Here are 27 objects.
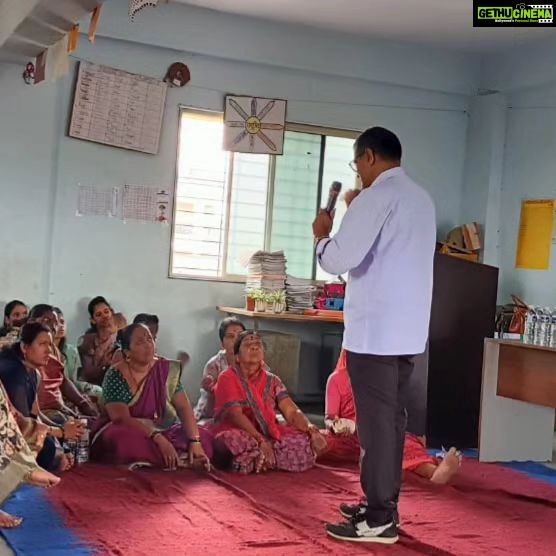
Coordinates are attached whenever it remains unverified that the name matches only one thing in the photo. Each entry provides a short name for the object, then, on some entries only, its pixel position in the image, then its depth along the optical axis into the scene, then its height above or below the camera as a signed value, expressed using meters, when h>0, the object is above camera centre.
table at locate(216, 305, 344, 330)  6.20 -0.37
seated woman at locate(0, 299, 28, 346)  5.49 -0.48
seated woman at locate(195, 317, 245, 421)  4.87 -0.63
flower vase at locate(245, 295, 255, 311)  6.31 -0.30
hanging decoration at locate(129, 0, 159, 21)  3.84 +1.12
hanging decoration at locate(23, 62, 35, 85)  5.85 +1.17
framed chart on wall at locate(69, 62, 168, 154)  6.11 +1.03
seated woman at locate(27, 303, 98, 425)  4.40 -0.78
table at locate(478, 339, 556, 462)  4.53 -0.65
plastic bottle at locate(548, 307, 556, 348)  4.58 -0.23
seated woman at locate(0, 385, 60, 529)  2.86 -0.74
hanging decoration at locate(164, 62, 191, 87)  6.37 +1.34
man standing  2.85 -0.10
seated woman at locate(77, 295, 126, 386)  5.54 -0.60
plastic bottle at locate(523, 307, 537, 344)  4.70 -0.23
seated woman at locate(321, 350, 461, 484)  4.01 -0.84
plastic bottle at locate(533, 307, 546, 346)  4.63 -0.24
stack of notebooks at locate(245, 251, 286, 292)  6.38 -0.06
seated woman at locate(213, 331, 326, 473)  4.07 -0.79
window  6.58 +0.52
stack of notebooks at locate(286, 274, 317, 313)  6.46 -0.23
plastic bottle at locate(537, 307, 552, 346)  4.61 -0.22
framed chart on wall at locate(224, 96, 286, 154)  6.58 +1.06
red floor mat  2.88 -0.95
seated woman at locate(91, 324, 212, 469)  3.96 -0.76
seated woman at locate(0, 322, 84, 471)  3.61 -0.59
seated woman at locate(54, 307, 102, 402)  5.04 -0.69
